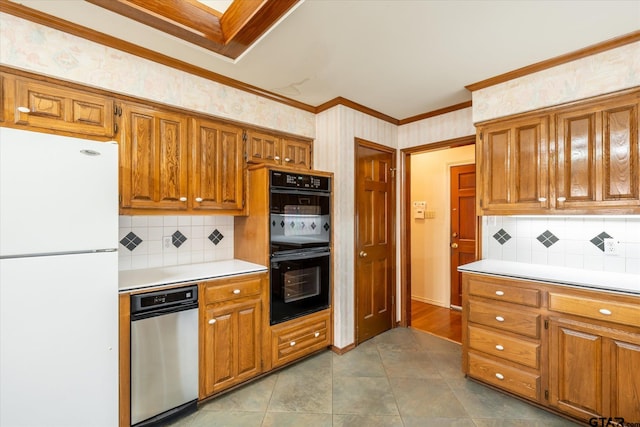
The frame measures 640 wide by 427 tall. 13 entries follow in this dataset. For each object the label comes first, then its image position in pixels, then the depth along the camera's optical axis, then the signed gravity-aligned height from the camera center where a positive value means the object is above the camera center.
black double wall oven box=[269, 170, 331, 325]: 2.41 -0.27
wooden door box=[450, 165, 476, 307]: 3.86 -0.10
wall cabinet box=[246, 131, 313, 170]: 2.63 +0.63
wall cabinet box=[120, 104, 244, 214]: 1.99 +0.38
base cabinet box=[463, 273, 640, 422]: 1.66 -0.87
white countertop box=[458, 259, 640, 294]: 1.75 -0.44
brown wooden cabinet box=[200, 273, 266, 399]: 2.03 -0.89
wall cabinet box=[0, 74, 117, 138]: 1.62 +0.65
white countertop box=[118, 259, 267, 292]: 1.84 -0.44
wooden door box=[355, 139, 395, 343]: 3.02 -0.29
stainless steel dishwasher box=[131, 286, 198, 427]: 1.74 -0.91
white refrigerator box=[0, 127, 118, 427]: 1.33 -0.34
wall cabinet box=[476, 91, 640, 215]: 1.88 +0.39
